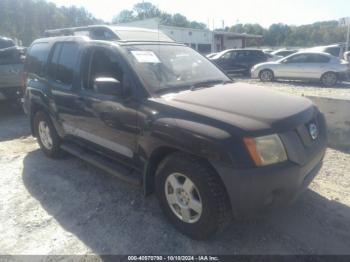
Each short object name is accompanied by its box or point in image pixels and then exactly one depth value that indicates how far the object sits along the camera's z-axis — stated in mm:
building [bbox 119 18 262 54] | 28636
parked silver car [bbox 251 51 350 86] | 13492
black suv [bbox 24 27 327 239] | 2506
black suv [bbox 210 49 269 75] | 18172
